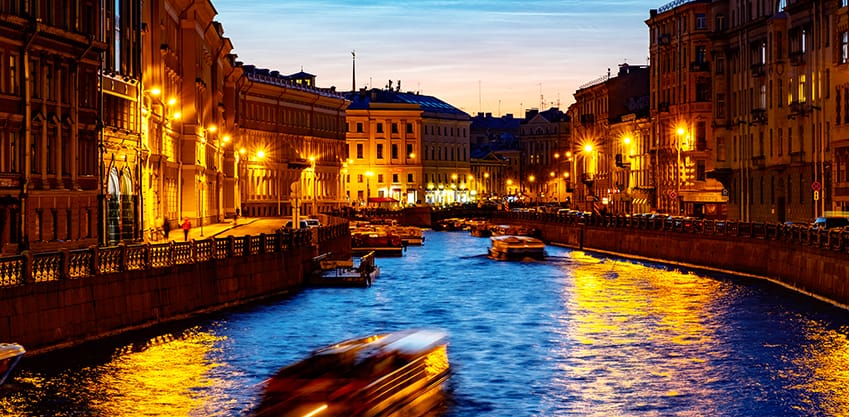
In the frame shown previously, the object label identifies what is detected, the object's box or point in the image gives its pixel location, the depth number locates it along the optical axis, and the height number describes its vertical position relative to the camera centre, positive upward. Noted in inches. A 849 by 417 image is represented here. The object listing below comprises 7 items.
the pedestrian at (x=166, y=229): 2839.6 -36.8
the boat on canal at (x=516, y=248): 3843.5 -110.1
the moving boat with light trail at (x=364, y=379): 969.5 -125.5
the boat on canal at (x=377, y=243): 4143.7 -101.8
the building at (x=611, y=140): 5723.4 +301.8
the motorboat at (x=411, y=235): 4802.9 -90.4
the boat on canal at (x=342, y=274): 2691.9 -127.4
